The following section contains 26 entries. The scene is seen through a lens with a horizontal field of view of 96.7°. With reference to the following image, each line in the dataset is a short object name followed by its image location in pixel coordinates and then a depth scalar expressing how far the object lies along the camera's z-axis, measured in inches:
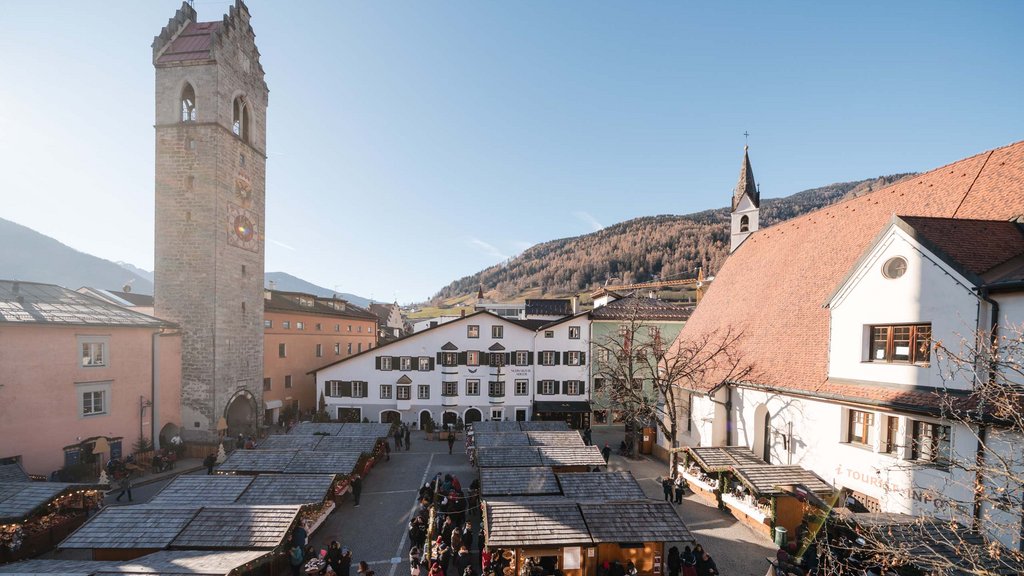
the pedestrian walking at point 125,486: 810.2
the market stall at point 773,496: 649.6
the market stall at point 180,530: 510.6
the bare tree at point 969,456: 433.4
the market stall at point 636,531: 523.5
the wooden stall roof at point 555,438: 890.7
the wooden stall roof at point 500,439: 887.1
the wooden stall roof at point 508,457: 785.6
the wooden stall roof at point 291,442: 885.2
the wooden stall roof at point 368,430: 1002.1
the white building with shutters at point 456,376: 1406.3
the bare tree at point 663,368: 932.6
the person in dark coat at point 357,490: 789.9
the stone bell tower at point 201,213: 1136.8
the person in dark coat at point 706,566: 519.2
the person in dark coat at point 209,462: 919.0
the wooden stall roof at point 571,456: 804.6
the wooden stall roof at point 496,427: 1009.1
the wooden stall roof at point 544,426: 1034.1
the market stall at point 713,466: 749.9
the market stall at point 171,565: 437.4
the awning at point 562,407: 1371.8
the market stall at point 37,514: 571.5
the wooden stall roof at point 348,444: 864.9
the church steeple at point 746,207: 1358.3
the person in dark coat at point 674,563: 551.2
